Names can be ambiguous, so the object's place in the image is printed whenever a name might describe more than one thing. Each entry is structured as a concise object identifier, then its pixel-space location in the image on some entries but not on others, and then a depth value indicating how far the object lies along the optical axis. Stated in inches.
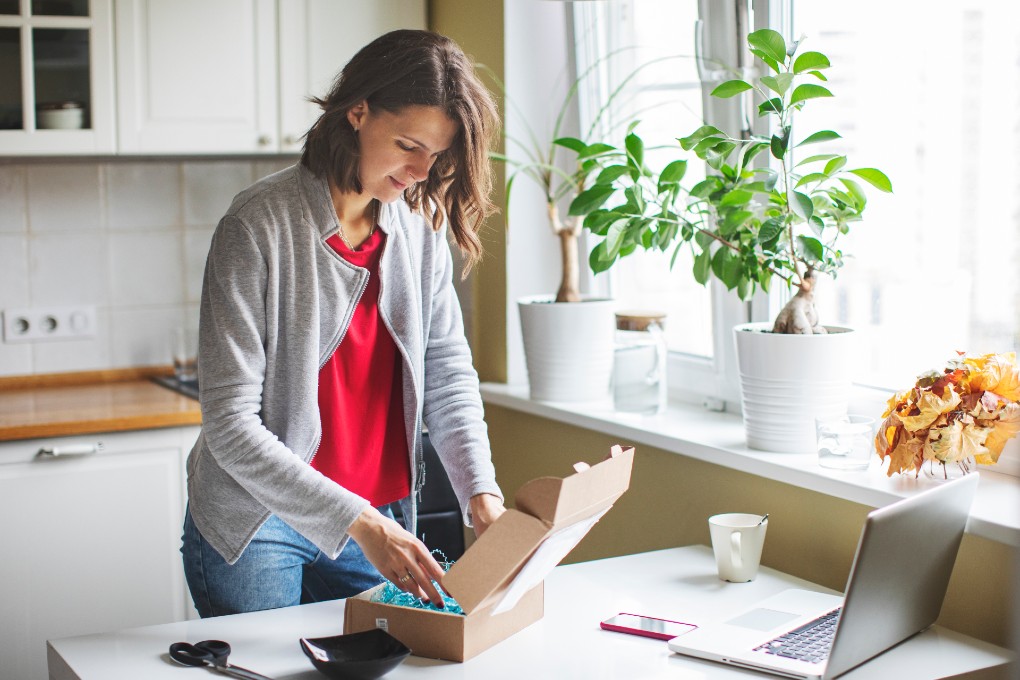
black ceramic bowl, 50.9
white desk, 54.0
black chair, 98.6
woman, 61.4
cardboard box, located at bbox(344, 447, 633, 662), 52.3
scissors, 53.1
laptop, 51.1
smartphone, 58.6
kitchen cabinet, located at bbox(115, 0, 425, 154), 107.7
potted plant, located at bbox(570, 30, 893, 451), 69.8
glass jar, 90.0
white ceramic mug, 67.3
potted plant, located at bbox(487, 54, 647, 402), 95.7
